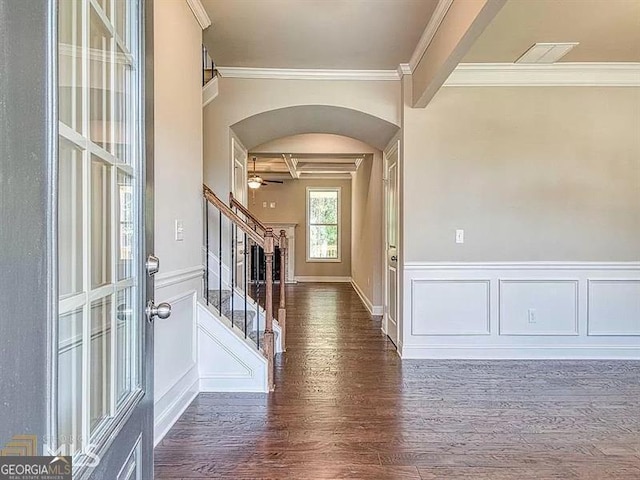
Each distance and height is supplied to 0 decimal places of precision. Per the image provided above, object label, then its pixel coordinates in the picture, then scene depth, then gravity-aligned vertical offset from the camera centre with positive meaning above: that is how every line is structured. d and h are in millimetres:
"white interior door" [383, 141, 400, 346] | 4539 -24
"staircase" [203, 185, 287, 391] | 3180 -449
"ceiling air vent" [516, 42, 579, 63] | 3498 +1598
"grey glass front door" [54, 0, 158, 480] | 821 -13
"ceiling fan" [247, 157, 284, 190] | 8059 +1094
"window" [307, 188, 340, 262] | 10633 +360
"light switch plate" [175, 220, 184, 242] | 2627 +55
